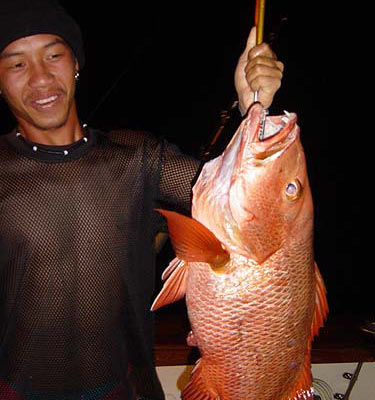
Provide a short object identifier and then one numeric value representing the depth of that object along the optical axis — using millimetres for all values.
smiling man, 1942
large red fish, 1529
